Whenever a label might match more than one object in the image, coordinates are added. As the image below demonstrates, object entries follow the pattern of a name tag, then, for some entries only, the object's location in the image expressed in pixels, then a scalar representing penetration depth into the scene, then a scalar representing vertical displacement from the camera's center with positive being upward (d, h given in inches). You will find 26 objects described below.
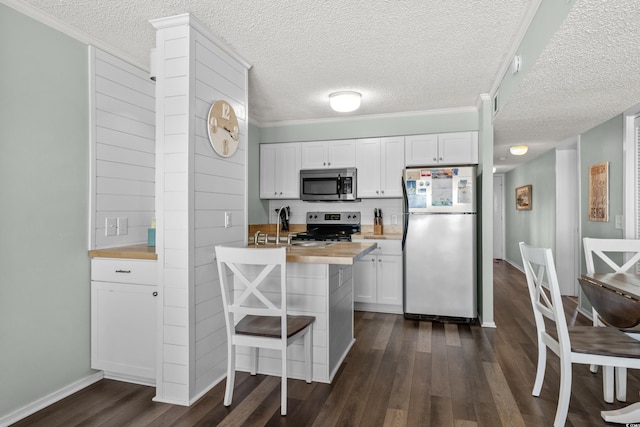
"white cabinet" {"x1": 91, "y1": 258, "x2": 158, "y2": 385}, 97.0 -27.9
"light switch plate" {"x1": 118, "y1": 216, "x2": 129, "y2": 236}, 111.0 -3.2
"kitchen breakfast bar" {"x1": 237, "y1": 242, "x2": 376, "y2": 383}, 99.9 -25.0
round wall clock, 99.1 +24.3
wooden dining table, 76.5 -19.2
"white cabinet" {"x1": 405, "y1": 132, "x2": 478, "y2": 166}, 167.5 +30.9
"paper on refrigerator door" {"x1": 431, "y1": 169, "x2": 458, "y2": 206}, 156.9 +12.2
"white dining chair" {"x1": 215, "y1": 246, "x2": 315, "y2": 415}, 81.5 -27.0
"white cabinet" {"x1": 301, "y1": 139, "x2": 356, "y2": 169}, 184.7 +31.0
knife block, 185.9 -5.9
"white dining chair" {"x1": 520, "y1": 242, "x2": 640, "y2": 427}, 74.4 -27.4
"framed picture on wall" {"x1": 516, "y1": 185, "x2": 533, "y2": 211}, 272.1 +13.9
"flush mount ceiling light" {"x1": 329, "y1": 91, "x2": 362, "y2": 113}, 144.1 +45.0
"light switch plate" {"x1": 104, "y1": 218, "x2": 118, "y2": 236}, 106.8 -3.7
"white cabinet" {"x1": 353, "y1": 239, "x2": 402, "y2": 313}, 169.2 -29.2
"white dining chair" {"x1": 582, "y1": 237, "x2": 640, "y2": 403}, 107.3 -9.7
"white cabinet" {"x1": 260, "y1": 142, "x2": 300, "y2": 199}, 192.5 +23.4
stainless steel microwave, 183.2 +15.3
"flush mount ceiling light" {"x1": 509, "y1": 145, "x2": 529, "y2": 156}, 204.5 +37.4
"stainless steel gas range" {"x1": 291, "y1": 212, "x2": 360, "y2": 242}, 193.8 -4.3
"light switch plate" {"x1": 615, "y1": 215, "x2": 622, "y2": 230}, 138.3 -2.2
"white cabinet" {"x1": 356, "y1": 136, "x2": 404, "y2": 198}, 177.6 +24.2
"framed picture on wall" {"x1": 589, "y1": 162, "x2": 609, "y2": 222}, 147.9 +10.0
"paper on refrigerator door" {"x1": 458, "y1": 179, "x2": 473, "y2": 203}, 155.2 +10.4
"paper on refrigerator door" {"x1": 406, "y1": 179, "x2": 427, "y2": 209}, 160.1 +9.4
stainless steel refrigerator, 155.1 -11.6
